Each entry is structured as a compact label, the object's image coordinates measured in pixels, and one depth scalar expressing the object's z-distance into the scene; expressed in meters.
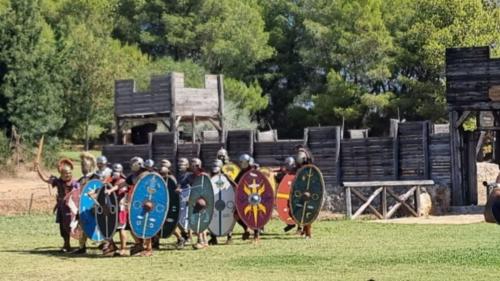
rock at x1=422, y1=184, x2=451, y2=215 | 26.19
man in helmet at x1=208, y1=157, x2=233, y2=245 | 18.78
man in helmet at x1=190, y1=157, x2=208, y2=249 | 18.20
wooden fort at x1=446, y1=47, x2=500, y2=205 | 26.67
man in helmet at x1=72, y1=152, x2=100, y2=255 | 17.94
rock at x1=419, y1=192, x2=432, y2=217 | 25.28
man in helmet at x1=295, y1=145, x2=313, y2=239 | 19.56
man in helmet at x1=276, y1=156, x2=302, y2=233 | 19.95
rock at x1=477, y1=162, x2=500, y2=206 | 29.29
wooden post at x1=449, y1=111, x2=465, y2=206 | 26.59
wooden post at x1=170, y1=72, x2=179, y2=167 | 34.69
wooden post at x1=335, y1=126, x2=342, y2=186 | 27.84
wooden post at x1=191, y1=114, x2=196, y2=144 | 35.36
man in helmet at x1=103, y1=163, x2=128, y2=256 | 17.08
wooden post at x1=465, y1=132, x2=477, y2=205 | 27.03
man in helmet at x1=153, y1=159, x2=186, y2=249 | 17.73
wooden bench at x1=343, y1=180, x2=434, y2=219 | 24.56
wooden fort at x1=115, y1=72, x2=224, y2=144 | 35.16
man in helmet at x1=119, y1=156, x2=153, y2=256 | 17.14
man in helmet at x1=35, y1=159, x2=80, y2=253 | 18.22
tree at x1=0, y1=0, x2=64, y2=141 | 42.84
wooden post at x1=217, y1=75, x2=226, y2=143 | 36.00
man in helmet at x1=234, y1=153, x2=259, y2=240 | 18.94
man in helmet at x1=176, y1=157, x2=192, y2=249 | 18.19
